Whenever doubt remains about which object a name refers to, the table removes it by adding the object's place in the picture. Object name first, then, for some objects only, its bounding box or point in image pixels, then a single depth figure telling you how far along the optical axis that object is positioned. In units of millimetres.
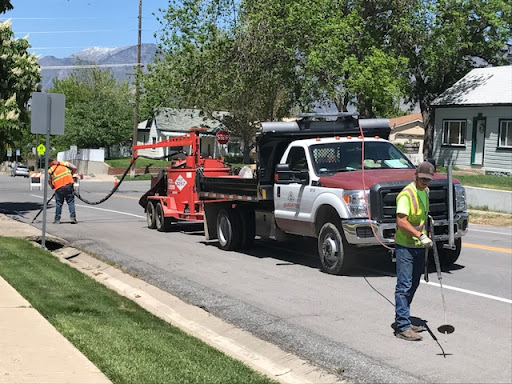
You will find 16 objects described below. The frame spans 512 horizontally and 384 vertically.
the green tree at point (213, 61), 34978
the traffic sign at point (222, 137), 17812
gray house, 33812
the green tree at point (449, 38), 34250
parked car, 65188
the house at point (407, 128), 84000
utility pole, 45938
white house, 76875
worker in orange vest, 19141
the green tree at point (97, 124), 72250
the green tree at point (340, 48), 30781
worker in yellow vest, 6855
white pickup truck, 10055
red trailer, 16688
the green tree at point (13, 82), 21766
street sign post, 13031
